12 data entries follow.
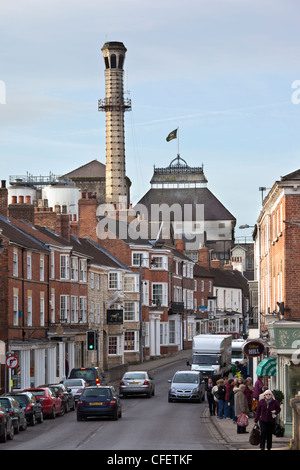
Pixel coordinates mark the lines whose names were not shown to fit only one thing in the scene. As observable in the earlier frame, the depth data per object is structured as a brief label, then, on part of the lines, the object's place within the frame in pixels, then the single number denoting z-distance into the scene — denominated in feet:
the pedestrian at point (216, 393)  142.20
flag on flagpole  546.34
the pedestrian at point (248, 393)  130.87
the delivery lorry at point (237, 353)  255.29
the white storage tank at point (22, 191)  472.44
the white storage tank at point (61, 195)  474.90
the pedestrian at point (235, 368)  198.73
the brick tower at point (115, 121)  502.79
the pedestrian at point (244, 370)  219.49
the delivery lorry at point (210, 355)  205.57
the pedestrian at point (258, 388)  125.39
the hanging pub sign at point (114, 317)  258.98
